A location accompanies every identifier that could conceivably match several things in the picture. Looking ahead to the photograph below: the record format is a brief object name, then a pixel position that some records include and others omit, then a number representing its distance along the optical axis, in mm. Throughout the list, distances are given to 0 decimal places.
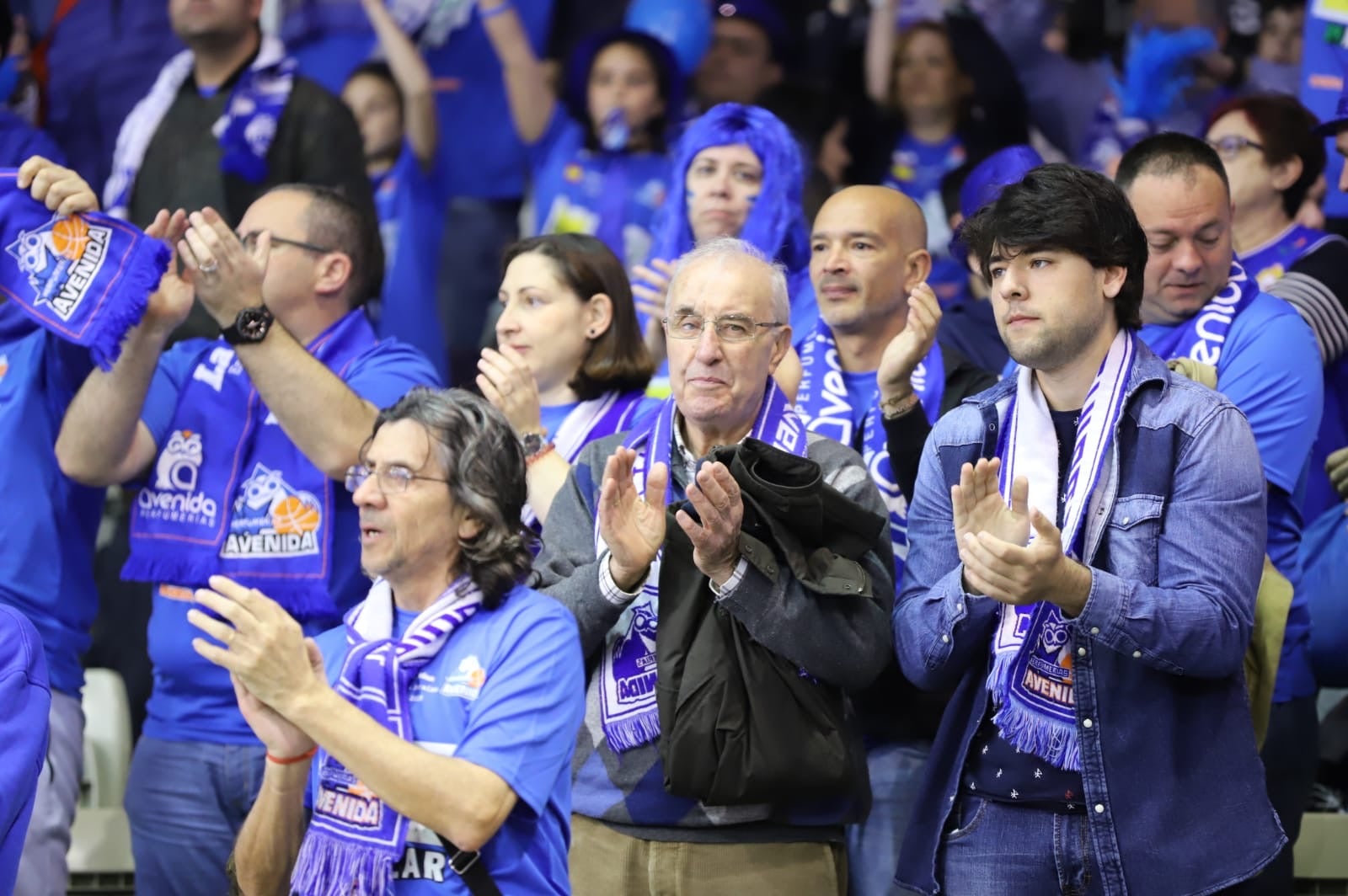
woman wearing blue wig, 8773
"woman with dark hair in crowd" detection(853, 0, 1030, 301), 11922
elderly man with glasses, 6070
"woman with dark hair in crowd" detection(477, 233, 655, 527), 7879
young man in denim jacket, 5602
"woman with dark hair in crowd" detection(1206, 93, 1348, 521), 8383
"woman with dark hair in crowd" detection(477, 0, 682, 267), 11398
